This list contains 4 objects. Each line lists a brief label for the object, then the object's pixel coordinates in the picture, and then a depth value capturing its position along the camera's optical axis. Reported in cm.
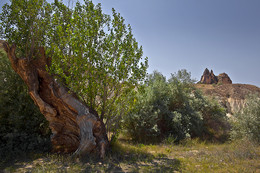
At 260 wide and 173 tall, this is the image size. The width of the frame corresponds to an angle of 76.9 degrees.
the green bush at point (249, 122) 968
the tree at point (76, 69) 707
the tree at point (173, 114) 1104
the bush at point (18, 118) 822
